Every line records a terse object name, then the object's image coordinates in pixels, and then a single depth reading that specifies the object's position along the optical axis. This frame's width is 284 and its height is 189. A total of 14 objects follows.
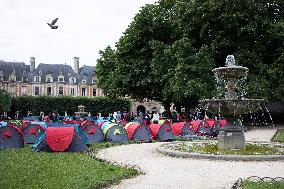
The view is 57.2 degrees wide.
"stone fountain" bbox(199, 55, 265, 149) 10.20
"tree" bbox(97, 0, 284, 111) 21.55
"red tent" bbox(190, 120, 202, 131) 17.81
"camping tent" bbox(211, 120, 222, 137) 17.58
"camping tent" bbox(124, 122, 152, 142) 15.41
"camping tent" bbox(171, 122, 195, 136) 17.12
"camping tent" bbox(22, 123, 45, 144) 13.89
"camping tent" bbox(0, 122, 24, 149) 12.08
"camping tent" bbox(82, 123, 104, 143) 14.33
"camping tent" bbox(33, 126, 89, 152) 11.20
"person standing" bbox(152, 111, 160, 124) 21.37
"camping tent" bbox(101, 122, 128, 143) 14.85
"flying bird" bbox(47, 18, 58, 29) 9.51
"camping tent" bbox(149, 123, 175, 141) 15.65
